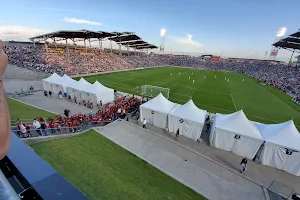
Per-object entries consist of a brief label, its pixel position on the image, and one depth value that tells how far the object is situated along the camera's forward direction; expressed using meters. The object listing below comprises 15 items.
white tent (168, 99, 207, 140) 13.23
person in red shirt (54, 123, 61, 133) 11.67
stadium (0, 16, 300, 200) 6.95
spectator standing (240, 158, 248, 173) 10.03
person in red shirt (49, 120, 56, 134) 11.35
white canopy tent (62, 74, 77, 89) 21.00
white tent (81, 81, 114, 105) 18.62
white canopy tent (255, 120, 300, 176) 10.40
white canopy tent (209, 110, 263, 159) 11.53
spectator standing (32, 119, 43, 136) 10.63
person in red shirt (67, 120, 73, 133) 12.12
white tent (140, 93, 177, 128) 14.69
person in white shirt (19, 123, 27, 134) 9.56
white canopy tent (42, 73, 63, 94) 21.52
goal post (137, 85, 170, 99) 26.42
